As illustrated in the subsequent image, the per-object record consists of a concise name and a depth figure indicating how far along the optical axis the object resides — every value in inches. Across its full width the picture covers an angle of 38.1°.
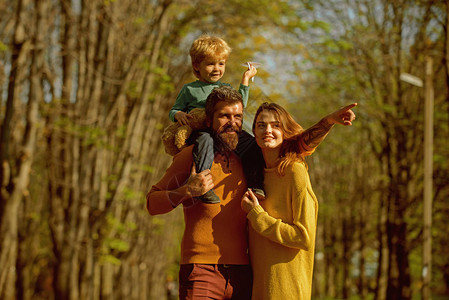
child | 156.2
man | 152.6
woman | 149.5
